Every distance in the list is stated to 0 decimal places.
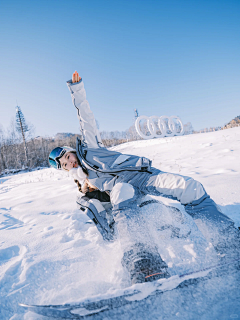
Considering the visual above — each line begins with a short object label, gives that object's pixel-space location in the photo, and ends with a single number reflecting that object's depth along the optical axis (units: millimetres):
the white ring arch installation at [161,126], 18281
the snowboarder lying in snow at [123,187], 1205
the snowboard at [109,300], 913
